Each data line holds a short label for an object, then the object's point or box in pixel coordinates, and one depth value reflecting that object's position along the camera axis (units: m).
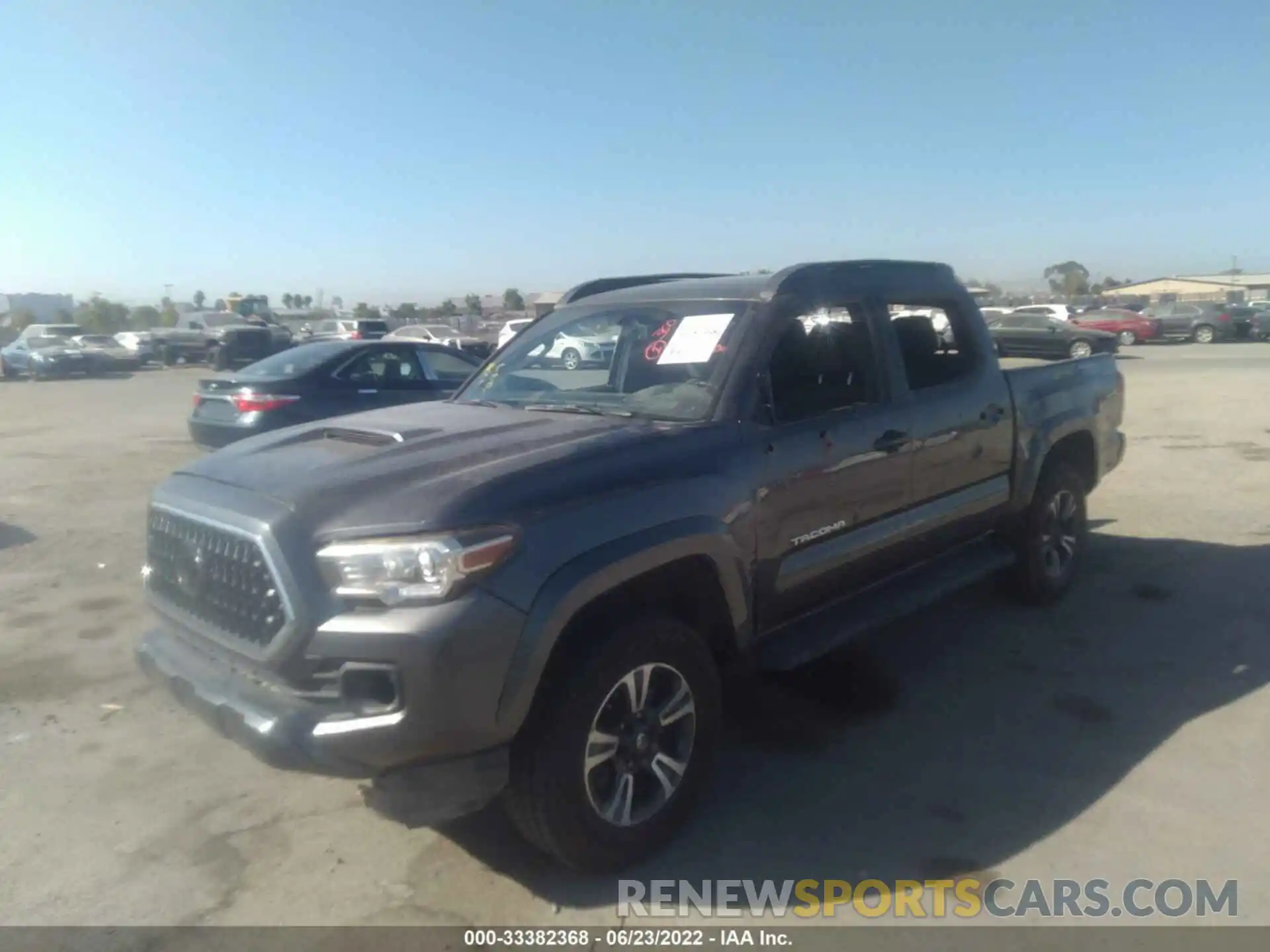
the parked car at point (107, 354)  32.50
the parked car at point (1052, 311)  33.57
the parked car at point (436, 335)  31.99
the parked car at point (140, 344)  37.07
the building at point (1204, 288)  80.50
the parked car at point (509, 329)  26.47
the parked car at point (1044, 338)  29.19
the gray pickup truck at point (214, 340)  30.45
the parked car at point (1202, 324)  37.09
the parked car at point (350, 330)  36.66
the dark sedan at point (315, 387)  9.81
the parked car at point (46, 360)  31.41
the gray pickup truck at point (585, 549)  3.00
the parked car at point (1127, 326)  35.75
